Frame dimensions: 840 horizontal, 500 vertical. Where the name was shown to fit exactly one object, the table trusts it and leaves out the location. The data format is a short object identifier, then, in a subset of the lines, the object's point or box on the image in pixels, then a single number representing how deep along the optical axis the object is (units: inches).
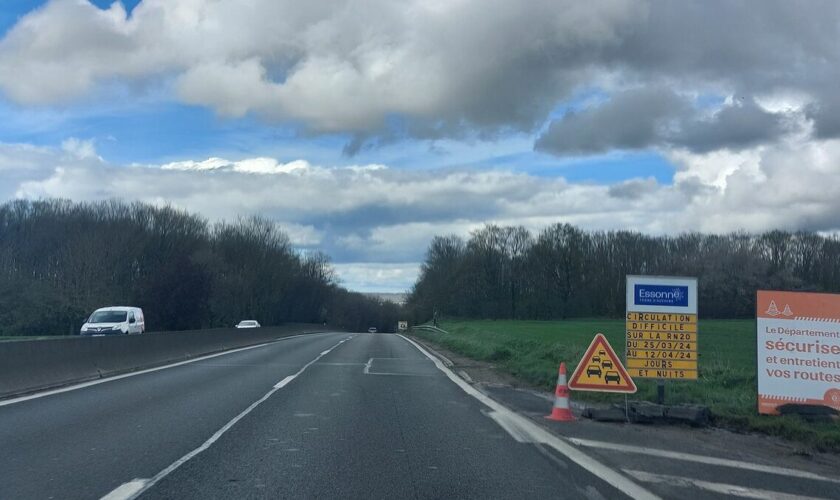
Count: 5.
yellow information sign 540.1
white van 1306.6
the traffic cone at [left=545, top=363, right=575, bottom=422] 515.5
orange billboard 495.2
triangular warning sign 527.2
